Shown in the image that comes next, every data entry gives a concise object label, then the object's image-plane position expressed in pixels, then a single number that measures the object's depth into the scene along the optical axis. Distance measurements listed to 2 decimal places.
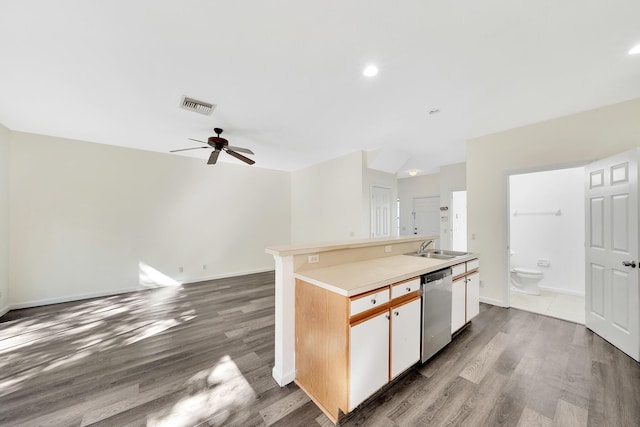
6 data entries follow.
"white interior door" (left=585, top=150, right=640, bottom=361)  2.28
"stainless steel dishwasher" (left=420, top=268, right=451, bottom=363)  2.07
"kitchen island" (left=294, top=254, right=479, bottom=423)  1.52
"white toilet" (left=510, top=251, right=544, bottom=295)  4.05
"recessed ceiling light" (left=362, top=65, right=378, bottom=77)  2.08
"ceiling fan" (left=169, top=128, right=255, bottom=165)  3.37
